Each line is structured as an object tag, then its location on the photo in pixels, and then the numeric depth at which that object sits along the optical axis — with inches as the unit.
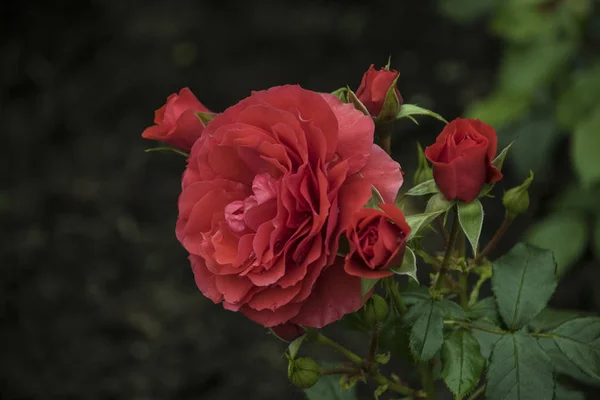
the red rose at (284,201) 38.8
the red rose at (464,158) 39.1
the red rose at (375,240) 38.3
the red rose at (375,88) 40.3
